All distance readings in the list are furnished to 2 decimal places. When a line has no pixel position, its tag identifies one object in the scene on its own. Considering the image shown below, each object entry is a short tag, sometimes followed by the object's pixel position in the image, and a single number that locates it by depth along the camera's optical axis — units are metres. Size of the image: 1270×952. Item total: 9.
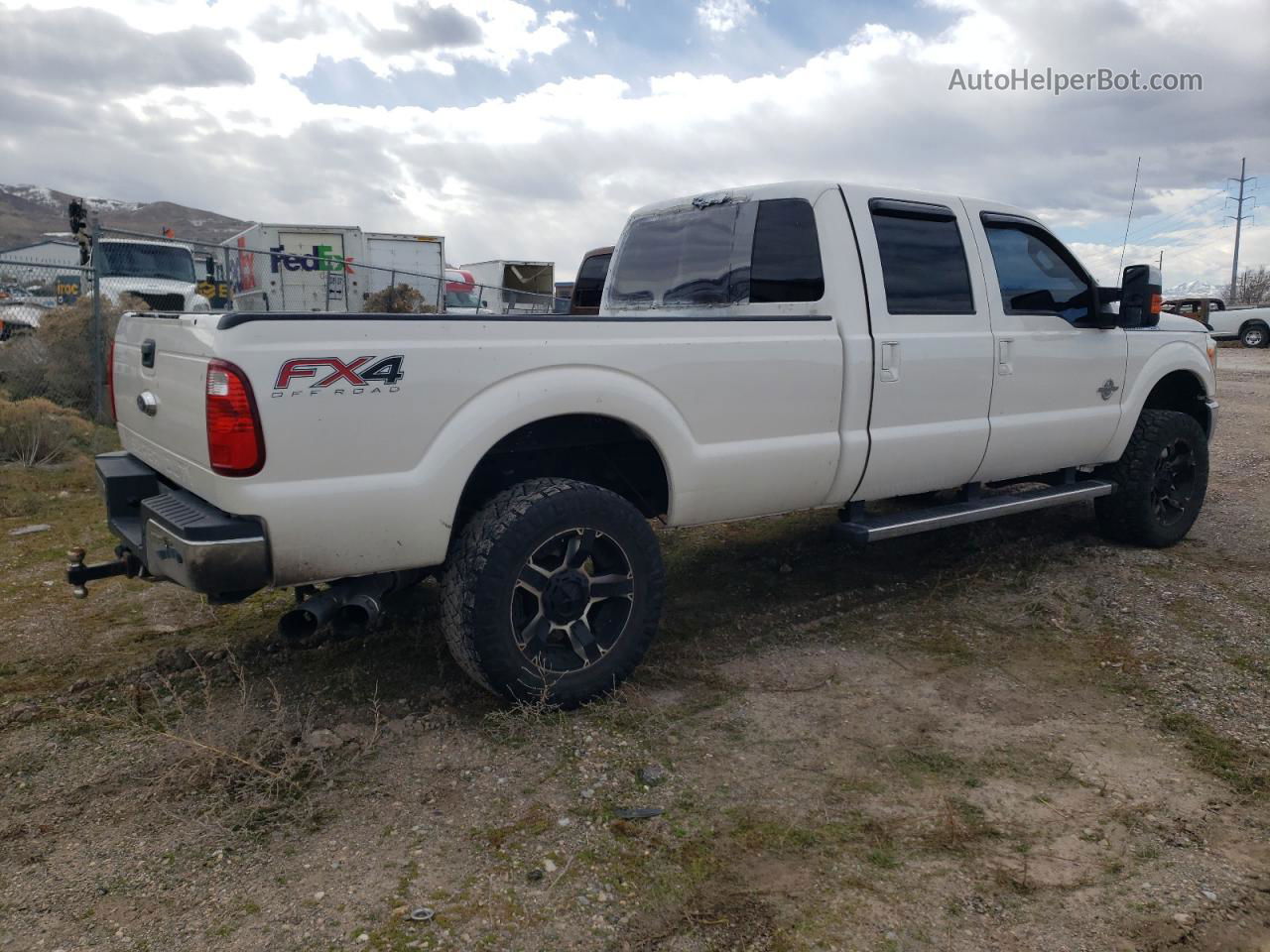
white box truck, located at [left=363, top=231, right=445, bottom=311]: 21.98
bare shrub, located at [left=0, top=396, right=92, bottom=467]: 8.25
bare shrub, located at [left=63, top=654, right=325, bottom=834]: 2.92
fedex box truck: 19.28
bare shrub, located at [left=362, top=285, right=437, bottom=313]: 17.77
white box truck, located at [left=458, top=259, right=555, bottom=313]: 27.97
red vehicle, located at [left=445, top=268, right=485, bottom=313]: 23.66
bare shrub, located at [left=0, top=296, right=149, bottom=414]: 10.14
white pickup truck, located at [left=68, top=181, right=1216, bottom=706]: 3.00
